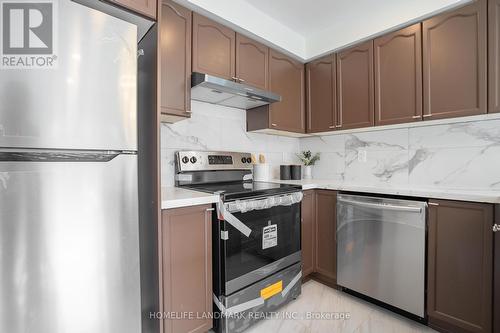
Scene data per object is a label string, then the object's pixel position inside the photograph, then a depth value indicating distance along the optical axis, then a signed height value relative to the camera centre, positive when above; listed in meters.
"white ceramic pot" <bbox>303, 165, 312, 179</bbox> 2.75 -0.10
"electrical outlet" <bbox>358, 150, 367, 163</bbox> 2.38 +0.07
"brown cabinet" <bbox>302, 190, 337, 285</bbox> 2.07 -0.65
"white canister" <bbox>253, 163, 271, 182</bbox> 2.32 -0.08
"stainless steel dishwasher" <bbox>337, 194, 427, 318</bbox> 1.60 -0.64
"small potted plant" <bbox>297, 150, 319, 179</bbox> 2.74 +0.02
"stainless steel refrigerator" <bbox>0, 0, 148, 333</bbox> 0.88 -0.08
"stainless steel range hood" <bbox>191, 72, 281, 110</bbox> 1.63 +0.55
